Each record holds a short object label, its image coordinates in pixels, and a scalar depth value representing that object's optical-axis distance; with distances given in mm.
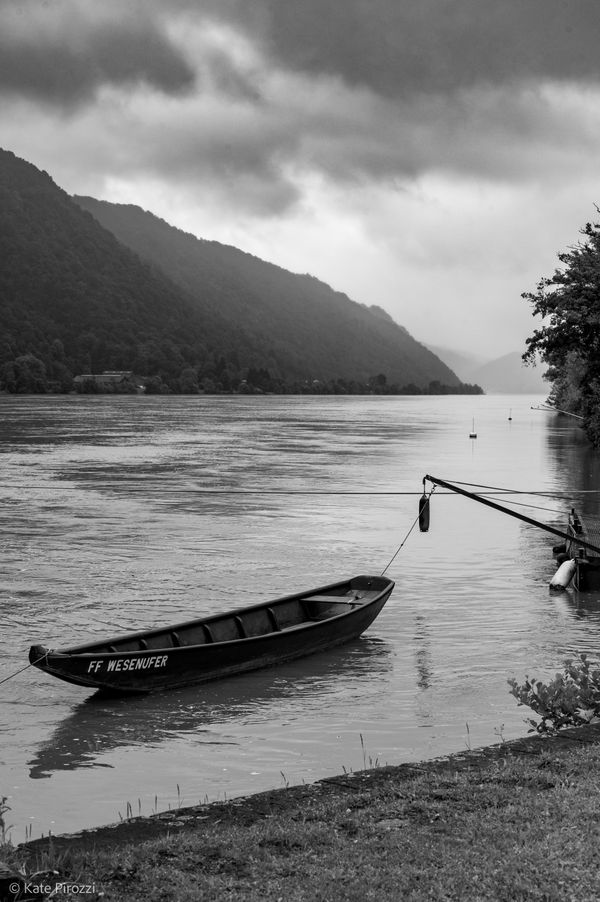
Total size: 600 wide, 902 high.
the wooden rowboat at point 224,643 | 17203
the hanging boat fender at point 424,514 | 23984
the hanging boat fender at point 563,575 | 29516
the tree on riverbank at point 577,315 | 58938
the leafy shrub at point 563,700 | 13336
